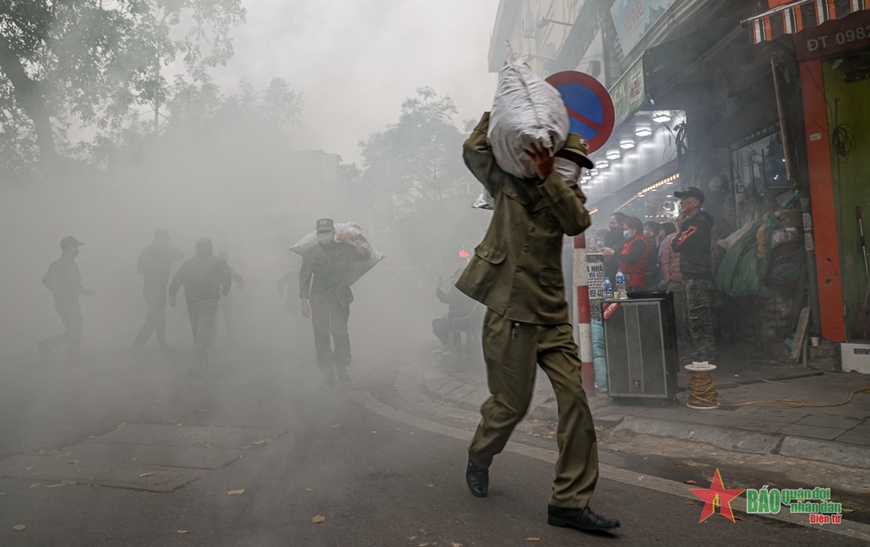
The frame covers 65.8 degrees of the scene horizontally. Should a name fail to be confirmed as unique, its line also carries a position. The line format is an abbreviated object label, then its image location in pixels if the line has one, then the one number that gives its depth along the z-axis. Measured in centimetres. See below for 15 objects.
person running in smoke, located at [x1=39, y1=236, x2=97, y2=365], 952
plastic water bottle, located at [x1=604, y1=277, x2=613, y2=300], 628
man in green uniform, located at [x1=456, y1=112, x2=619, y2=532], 285
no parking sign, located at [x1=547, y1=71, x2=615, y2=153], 504
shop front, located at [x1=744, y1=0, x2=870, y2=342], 645
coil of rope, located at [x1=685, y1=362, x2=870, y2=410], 520
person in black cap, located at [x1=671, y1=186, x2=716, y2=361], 695
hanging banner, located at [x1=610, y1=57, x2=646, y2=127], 867
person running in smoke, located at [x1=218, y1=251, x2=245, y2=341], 1182
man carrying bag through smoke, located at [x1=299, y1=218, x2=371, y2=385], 755
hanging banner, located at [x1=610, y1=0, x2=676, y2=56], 1059
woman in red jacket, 768
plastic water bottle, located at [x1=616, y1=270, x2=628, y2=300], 587
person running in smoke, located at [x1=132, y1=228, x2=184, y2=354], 988
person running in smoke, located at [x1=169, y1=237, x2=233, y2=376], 812
